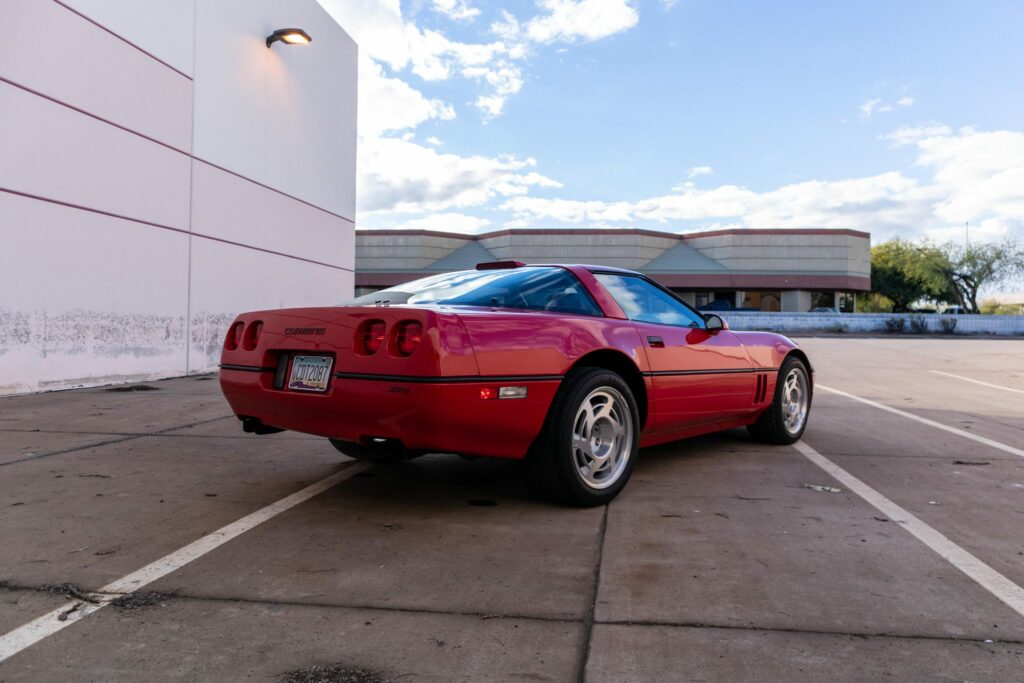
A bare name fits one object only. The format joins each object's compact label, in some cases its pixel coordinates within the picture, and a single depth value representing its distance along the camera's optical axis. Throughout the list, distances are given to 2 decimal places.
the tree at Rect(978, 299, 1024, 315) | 69.88
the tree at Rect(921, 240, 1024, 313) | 55.91
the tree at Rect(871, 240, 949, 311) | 56.34
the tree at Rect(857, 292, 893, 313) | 66.12
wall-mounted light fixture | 12.49
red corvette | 3.06
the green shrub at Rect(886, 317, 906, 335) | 40.16
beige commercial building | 45.59
